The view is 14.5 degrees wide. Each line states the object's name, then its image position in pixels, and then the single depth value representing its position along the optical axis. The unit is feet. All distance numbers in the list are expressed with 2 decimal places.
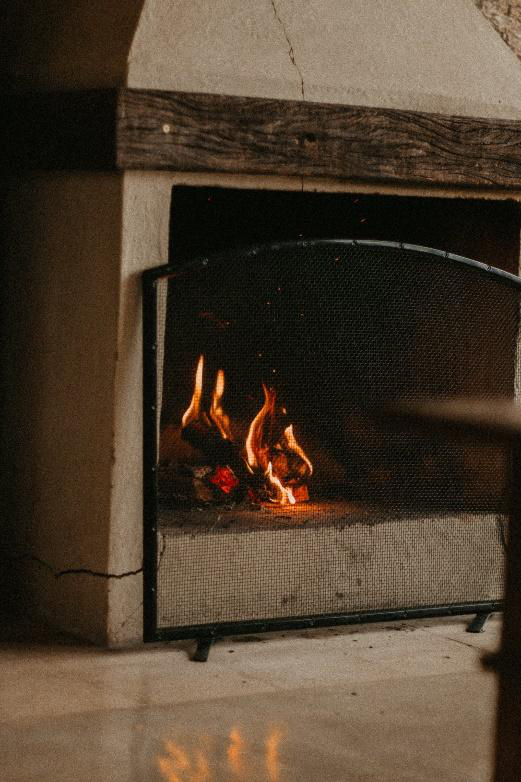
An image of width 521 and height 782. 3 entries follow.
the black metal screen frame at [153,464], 17.69
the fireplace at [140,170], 17.96
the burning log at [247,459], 19.33
